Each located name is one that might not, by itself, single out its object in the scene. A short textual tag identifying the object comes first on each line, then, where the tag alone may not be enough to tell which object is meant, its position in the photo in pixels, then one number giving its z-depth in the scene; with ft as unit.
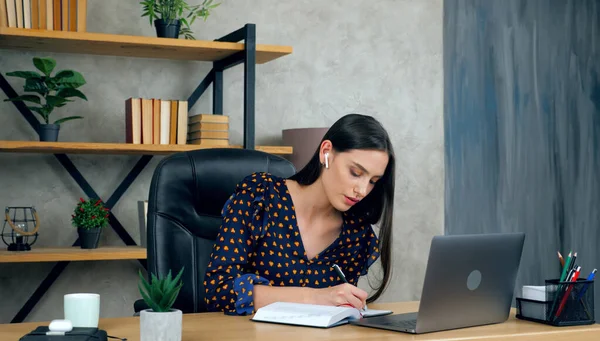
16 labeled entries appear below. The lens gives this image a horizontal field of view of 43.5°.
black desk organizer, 5.07
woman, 5.99
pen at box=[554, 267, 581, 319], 5.05
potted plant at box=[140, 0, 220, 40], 9.96
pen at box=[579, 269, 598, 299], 5.13
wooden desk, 4.49
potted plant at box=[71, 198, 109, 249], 9.78
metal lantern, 9.52
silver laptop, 4.59
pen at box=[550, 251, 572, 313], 5.10
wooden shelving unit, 9.34
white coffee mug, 4.47
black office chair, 6.31
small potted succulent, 4.09
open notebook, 4.80
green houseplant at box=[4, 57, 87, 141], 9.46
